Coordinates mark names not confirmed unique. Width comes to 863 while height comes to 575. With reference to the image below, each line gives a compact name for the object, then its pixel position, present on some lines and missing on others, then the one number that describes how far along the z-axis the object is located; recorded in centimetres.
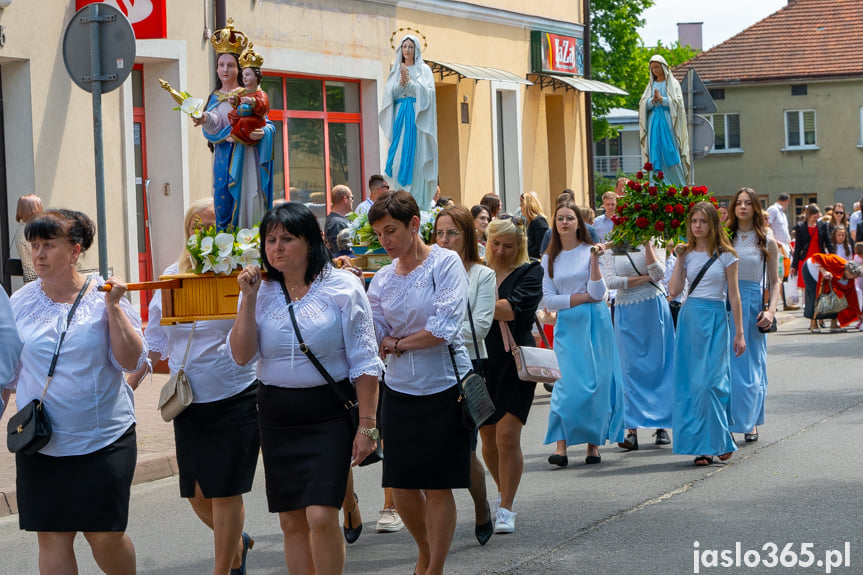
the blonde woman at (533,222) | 1527
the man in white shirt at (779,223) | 2617
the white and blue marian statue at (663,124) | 1753
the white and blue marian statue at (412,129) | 1323
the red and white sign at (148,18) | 1623
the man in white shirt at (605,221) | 1593
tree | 4947
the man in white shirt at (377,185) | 1338
